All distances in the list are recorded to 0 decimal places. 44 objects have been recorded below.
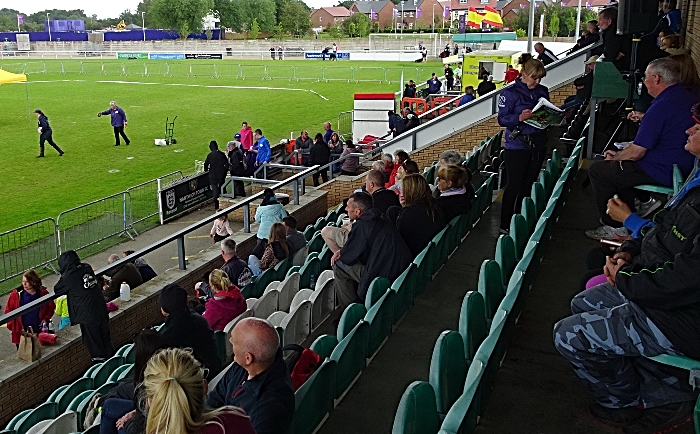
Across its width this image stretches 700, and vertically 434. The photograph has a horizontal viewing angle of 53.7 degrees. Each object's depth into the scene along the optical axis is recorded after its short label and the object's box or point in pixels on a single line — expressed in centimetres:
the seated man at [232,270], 758
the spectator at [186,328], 496
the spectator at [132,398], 351
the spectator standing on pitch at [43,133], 2145
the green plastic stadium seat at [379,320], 468
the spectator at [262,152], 1706
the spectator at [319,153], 1627
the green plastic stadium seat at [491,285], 424
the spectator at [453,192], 662
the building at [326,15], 14450
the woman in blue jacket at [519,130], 673
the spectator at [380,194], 721
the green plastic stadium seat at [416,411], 276
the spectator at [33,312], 807
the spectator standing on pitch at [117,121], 2339
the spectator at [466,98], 1717
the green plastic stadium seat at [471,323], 374
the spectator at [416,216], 606
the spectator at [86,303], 742
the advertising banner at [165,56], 7288
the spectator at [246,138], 1931
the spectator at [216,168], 1556
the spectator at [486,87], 1766
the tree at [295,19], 11894
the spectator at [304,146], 1775
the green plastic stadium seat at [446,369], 324
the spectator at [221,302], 604
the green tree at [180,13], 10419
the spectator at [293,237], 816
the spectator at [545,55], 1528
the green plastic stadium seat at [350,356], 416
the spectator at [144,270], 939
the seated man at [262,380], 343
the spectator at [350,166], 1520
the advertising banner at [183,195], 1512
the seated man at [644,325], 290
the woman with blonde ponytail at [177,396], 256
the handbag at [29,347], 705
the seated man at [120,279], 880
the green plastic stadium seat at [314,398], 374
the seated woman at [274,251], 797
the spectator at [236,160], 1592
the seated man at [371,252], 568
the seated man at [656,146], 447
